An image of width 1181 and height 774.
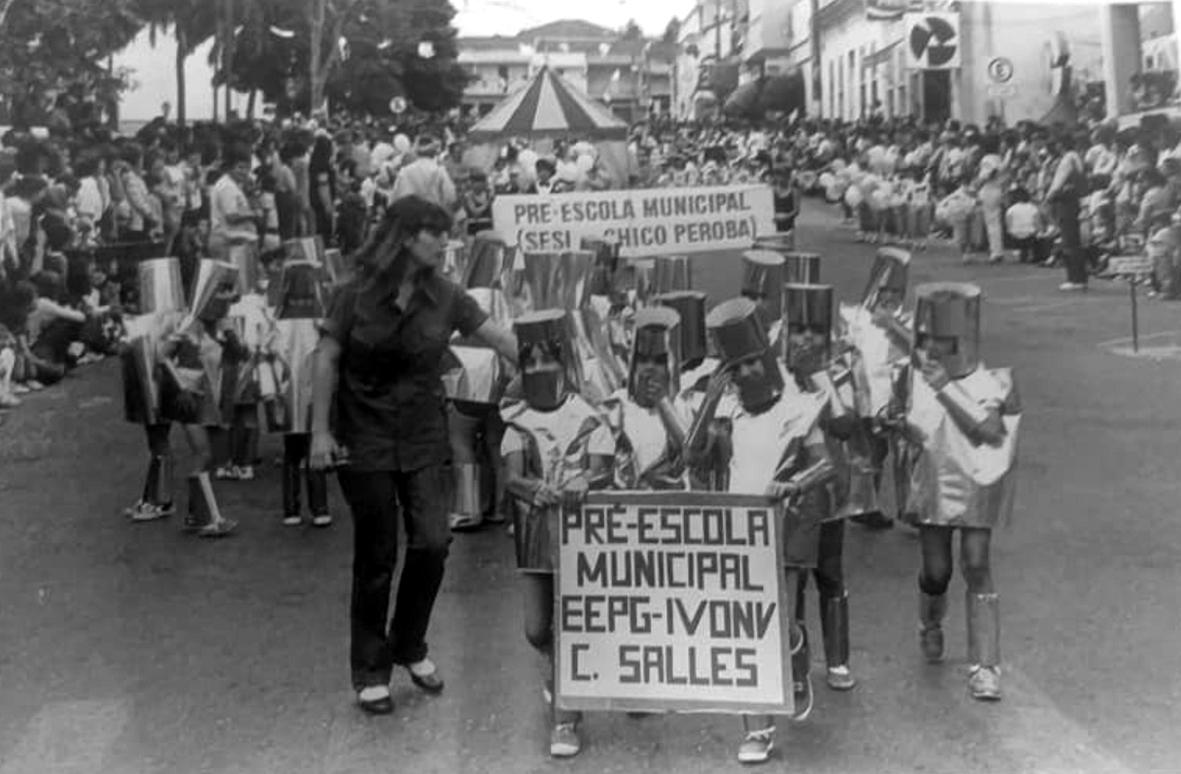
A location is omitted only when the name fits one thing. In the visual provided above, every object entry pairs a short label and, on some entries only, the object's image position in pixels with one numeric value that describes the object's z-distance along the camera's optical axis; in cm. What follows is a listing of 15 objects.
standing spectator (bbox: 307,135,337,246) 1019
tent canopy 1102
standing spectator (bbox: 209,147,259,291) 914
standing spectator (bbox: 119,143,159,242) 1214
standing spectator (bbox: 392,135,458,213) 977
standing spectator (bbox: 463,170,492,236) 1020
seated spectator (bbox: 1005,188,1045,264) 1510
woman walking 465
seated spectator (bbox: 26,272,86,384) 1118
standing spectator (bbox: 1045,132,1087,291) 1249
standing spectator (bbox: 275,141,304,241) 1052
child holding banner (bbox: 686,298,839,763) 441
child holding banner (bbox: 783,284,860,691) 461
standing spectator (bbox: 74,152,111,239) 1141
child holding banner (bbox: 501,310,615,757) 448
